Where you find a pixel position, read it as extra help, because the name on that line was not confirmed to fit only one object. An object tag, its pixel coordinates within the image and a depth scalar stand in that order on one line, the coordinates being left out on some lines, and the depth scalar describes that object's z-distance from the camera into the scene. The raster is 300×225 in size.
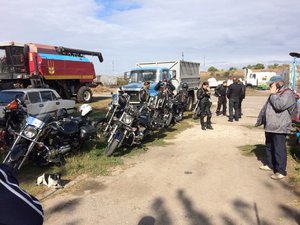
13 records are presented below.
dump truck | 10.51
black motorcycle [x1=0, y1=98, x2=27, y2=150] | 5.37
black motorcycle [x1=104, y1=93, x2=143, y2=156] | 5.60
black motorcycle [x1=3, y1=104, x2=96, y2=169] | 4.29
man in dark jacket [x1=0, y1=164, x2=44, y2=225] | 1.09
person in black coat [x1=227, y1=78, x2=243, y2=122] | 10.31
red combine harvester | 13.60
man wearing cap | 4.41
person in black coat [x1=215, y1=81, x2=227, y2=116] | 11.54
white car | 8.53
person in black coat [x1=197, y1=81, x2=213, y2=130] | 8.76
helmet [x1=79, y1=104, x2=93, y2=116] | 5.72
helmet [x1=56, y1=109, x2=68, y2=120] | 5.13
